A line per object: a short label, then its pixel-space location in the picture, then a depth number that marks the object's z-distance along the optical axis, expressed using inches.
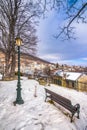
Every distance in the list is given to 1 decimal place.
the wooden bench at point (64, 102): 112.4
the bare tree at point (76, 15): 94.0
